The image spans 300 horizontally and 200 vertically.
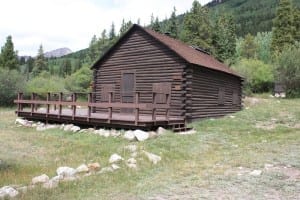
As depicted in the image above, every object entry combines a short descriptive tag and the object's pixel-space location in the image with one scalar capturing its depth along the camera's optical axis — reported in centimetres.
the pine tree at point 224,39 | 5034
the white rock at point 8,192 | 788
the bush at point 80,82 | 5206
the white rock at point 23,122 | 2239
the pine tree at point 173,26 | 5519
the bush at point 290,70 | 3797
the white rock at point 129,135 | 1578
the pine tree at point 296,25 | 4768
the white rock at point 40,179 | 905
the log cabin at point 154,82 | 2012
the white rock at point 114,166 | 1040
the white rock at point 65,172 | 958
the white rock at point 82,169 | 1009
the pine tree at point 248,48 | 6338
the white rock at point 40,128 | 2057
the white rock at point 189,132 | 1751
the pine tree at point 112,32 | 8057
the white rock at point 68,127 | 1948
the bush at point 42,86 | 4374
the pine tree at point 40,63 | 8020
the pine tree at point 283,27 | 4741
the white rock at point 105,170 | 1010
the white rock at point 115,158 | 1116
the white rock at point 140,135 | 1561
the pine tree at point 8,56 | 5640
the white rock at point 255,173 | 984
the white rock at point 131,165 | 1062
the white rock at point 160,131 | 1670
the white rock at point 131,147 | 1318
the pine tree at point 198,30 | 4728
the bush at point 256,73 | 4449
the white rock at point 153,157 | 1151
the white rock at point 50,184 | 863
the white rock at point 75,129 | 1899
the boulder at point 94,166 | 1035
